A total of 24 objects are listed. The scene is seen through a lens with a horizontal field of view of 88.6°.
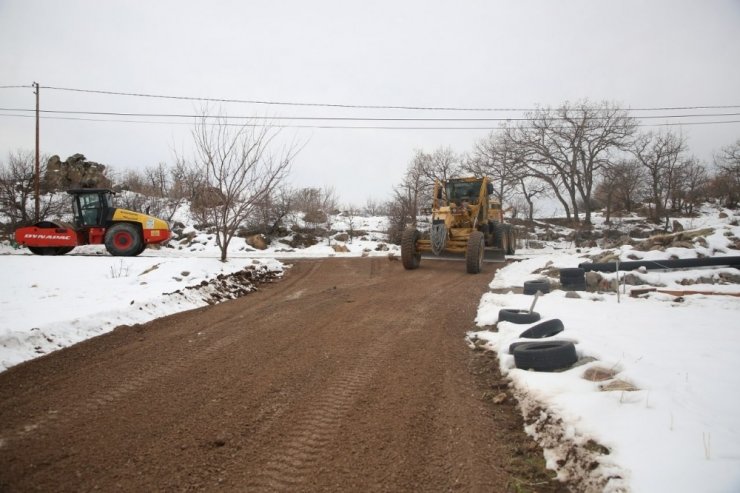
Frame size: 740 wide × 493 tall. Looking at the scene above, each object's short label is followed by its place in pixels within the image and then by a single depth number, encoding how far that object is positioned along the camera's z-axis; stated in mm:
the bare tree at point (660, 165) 28828
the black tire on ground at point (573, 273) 7992
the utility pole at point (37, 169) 18688
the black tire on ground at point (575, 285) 8008
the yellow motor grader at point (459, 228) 11534
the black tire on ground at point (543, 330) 4625
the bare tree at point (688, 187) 31188
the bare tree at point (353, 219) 24328
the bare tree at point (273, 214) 21738
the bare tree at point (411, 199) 23531
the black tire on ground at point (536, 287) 7695
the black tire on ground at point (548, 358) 3740
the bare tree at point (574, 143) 25469
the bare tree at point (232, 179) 11391
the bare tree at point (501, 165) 27125
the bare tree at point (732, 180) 31378
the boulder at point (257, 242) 20000
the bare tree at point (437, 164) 30914
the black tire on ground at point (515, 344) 4263
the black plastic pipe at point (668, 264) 7938
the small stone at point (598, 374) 3322
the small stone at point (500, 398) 3434
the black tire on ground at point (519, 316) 5453
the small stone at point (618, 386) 3026
